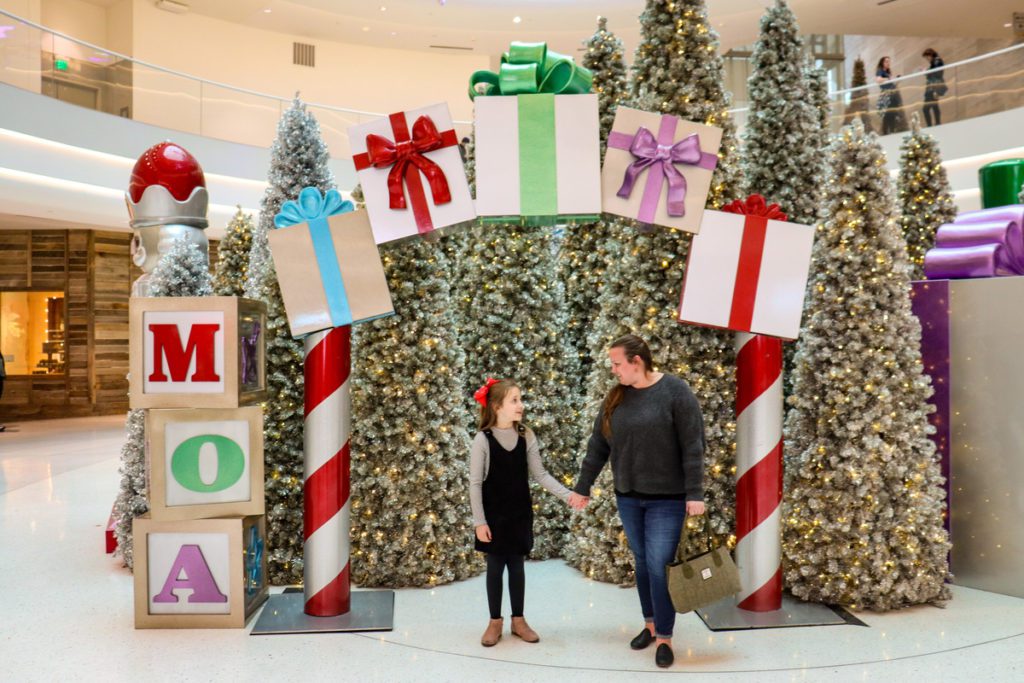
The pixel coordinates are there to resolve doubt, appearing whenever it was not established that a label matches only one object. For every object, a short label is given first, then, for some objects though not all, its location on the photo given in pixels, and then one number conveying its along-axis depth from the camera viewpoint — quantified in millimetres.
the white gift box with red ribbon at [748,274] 4328
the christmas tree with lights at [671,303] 4871
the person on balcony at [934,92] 12820
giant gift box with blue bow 4293
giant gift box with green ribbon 4102
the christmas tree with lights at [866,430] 4469
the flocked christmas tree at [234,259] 6195
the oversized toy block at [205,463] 4273
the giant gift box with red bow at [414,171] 4141
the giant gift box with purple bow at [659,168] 4230
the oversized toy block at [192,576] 4285
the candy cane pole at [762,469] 4457
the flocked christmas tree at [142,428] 5020
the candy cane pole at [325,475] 4387
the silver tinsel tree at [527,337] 5629
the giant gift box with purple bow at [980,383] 4676
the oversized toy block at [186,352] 4281
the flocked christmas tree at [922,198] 7188
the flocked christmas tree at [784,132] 6320
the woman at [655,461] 3754
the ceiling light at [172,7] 16172
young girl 3959
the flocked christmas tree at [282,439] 5121
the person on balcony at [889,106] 13133
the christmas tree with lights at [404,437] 4980
